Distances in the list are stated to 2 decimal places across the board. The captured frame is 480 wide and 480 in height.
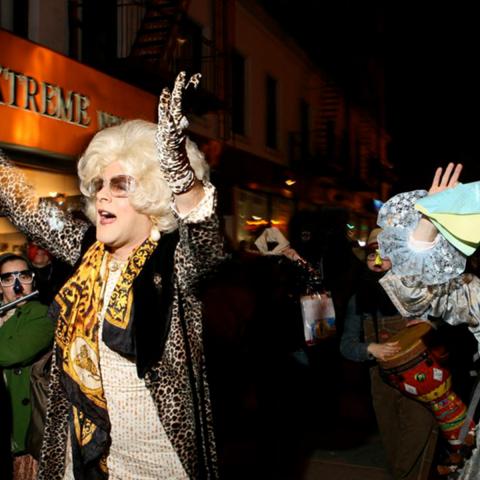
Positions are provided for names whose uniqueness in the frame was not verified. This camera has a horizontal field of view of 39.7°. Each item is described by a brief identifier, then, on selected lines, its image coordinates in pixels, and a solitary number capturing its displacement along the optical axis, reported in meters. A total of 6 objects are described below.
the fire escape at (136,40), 9.53
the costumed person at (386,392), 4.53
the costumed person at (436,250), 2.23
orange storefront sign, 7.16
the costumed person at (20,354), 3.29
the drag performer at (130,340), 2.18
